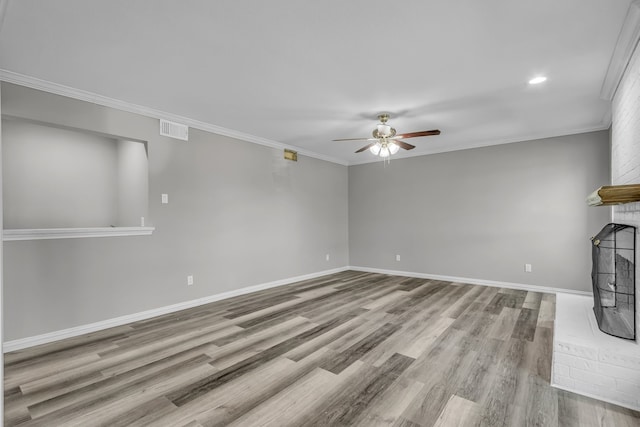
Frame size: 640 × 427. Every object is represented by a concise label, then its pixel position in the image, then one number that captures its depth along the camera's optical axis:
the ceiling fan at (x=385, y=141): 3.81
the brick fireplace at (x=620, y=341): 1.95
